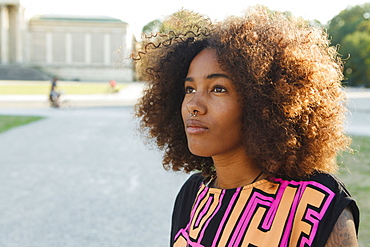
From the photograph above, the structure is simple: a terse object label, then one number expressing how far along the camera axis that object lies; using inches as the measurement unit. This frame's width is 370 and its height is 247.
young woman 61.0
